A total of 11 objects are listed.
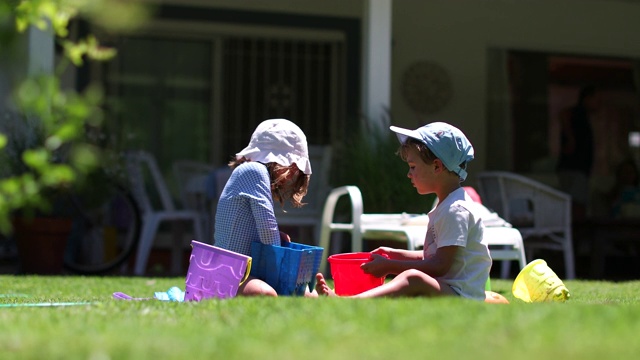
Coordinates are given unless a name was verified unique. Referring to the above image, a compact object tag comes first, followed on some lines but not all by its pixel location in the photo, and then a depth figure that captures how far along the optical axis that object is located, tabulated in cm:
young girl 747
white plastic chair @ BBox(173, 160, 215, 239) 1613
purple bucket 695
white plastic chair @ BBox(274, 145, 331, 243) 1412
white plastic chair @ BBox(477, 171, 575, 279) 1541
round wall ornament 2064
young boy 703
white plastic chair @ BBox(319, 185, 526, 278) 1097
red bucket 800
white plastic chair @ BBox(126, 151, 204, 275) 1487
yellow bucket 858
